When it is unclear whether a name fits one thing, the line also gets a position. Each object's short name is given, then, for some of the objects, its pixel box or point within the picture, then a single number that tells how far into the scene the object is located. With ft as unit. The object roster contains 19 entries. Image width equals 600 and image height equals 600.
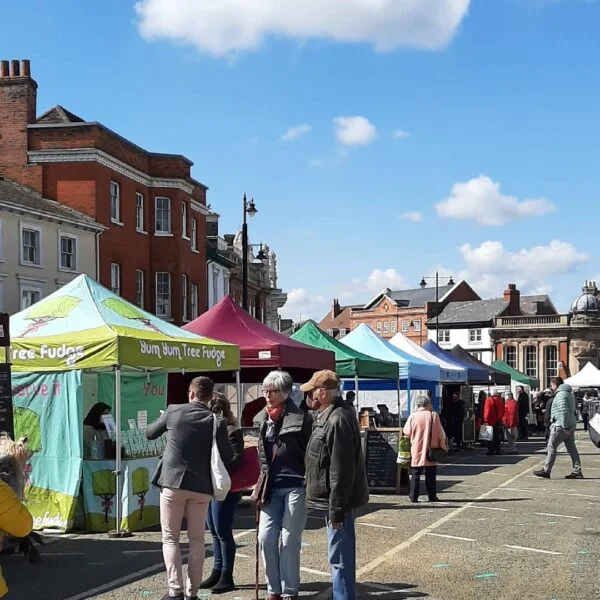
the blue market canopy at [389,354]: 76.57
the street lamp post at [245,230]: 95.04
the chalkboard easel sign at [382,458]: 53.42
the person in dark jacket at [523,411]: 114.11
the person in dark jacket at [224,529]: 27.96
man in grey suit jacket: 25.26
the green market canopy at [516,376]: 142.61
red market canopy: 52.70
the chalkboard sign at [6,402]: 34.37
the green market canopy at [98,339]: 38.88
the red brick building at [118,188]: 127.34
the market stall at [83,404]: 38.93
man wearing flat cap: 22.95
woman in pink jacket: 48.73
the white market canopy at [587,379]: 148.15
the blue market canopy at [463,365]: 101.81
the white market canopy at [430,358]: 89.04
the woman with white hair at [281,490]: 24.62
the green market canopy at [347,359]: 65.67
